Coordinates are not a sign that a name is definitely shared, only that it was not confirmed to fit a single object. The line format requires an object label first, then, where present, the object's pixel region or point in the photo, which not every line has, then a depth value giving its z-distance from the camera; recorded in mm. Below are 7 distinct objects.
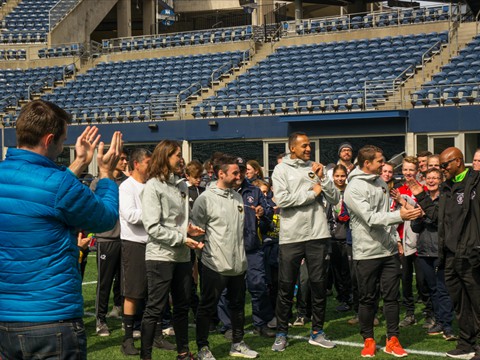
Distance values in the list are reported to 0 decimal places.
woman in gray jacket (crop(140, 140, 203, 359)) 6707
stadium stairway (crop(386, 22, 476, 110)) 22047
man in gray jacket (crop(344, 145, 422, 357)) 7297
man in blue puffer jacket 3561
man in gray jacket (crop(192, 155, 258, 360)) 7152
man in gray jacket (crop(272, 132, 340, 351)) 7645
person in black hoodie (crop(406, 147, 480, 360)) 6855
